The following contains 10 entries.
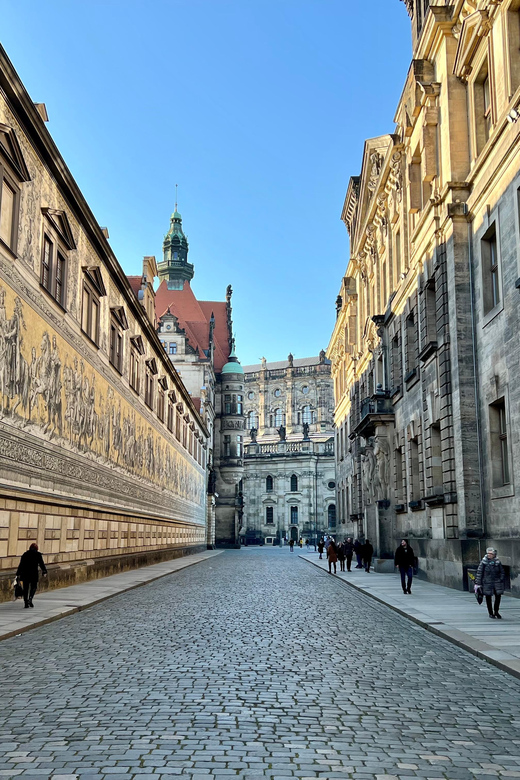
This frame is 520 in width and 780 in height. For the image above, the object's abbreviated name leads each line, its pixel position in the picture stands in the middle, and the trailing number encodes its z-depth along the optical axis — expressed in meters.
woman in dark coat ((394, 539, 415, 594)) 19.78
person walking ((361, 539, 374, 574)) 31.70
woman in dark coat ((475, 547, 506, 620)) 13.86
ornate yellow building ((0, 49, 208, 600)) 17.78
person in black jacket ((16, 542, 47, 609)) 16.20
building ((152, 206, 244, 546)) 75.62
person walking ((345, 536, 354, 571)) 32.81
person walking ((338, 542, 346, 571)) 33.41
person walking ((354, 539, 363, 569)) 35.75
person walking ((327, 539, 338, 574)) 30.91
